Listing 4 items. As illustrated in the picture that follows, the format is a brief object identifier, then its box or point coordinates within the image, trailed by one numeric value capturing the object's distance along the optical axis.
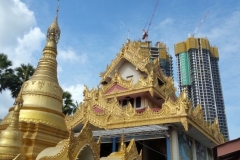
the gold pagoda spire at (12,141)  6.83
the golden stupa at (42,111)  8.71
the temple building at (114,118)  7.83
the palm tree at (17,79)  20.16
